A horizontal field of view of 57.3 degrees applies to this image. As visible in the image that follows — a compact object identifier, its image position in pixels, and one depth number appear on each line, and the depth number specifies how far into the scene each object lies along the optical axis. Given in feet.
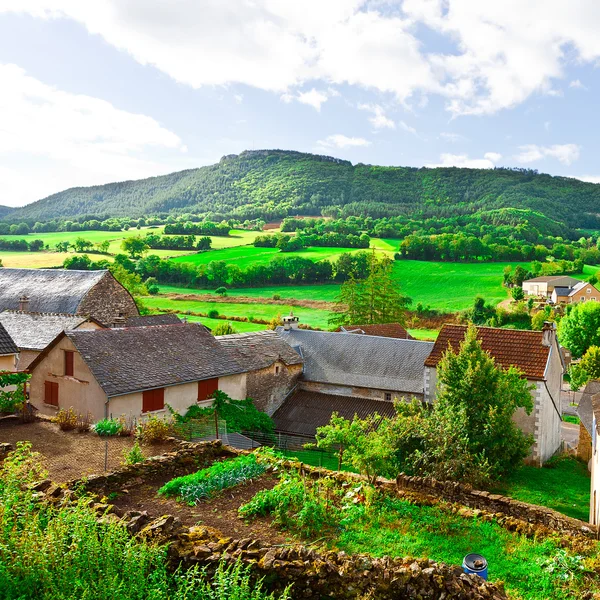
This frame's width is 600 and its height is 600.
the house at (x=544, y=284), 323.37
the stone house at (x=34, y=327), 111.34
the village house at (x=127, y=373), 84.69
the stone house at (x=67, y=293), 140.67
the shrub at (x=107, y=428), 66.74
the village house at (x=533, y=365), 94.63
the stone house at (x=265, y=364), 113.60
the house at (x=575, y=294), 303.27
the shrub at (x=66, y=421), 68.49
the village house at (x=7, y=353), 78.25
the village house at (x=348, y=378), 115.75
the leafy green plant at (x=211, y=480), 43.83
